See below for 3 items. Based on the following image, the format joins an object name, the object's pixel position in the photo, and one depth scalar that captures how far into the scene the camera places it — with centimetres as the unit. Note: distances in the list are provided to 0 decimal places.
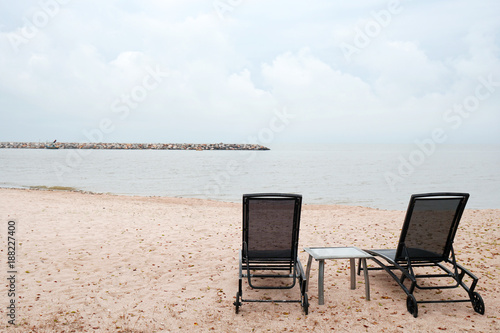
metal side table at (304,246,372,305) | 418
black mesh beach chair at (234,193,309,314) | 421
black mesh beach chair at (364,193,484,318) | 400
